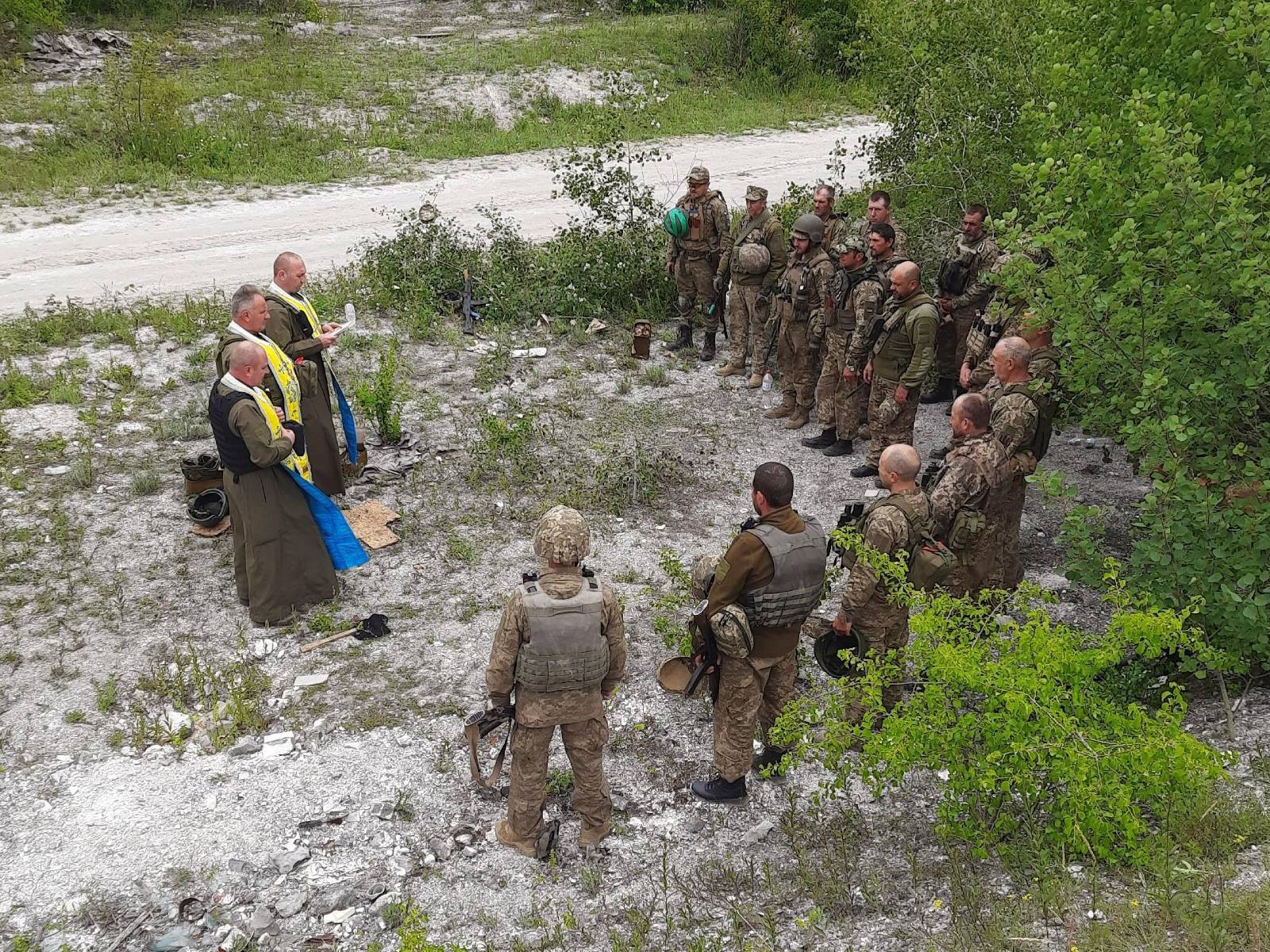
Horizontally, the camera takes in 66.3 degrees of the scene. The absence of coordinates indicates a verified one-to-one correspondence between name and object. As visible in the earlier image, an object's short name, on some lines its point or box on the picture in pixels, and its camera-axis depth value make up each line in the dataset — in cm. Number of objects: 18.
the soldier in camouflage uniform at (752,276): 1037
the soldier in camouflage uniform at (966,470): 635
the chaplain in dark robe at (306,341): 777
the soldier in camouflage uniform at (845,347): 888
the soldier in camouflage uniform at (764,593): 496
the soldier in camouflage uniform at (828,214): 1004
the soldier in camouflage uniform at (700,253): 1108
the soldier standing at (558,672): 468
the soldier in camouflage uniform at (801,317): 956
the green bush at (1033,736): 407
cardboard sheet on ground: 801
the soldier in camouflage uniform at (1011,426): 676
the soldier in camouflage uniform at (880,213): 942
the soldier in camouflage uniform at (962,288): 948
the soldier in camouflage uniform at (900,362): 829
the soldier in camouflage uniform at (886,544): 552
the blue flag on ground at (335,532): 716
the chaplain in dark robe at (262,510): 652
